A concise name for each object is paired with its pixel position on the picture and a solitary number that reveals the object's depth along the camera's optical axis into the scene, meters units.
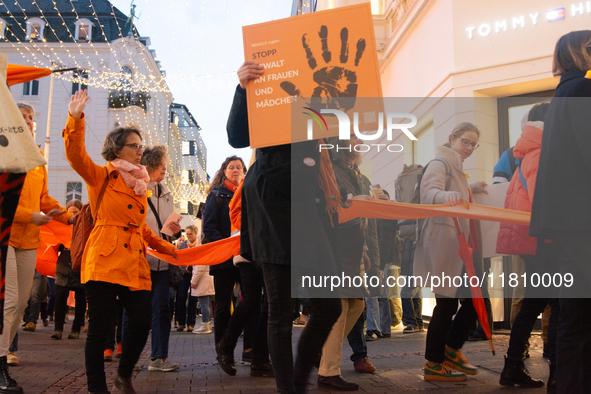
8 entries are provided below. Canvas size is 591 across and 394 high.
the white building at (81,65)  39.25
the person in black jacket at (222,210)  5.69
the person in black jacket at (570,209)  2.76
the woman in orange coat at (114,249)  3.74
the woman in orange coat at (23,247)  4.67
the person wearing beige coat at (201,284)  10.48
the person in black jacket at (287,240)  3.09
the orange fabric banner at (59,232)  7.25
